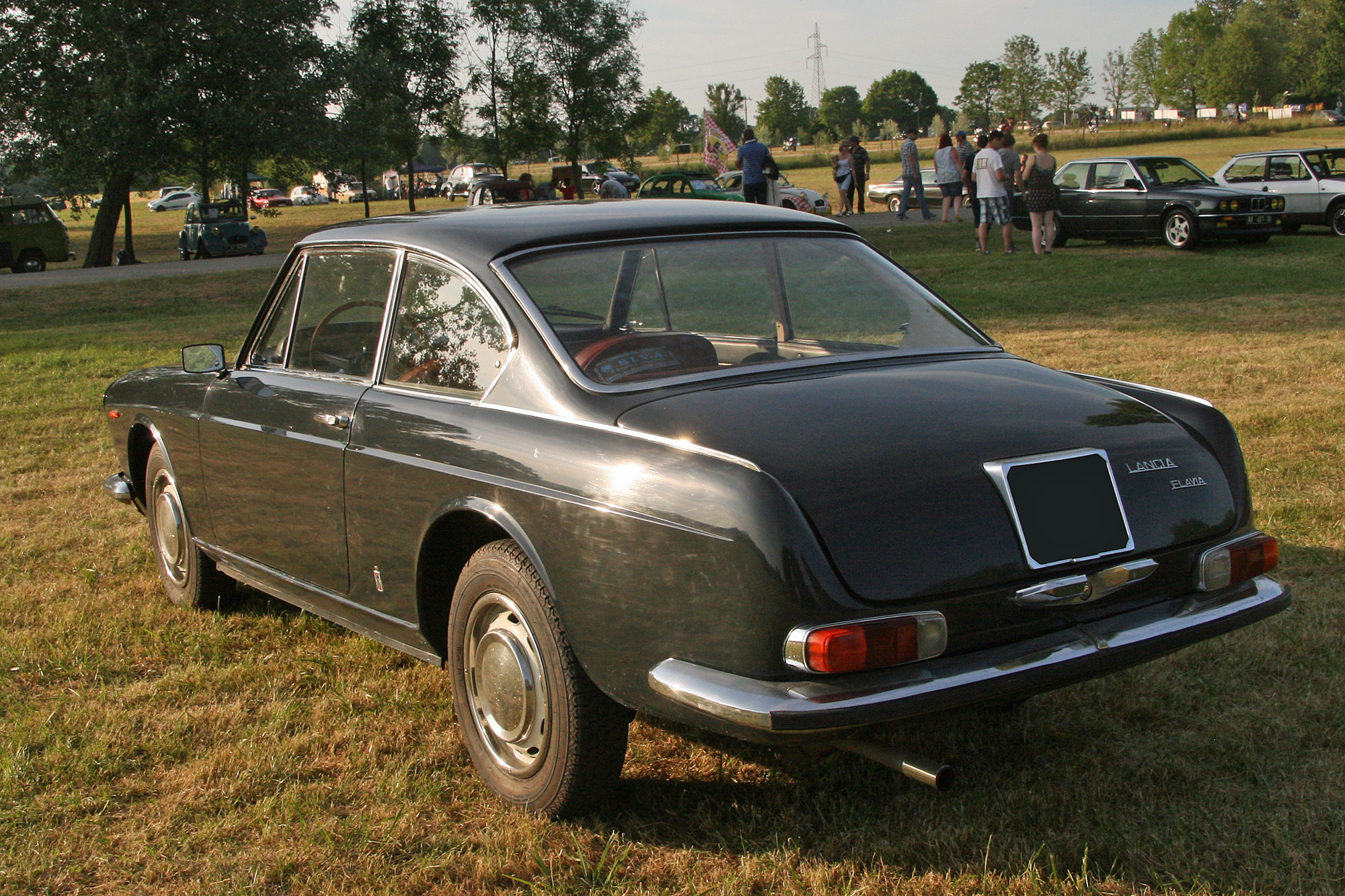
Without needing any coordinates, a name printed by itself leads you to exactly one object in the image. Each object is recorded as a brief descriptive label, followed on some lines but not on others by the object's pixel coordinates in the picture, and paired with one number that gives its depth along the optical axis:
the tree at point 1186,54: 101.94
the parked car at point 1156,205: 18.45
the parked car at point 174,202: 72.12
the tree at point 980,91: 114.50
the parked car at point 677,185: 31.52
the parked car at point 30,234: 29.28
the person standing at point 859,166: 27.48
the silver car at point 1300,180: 19.97
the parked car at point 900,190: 33.72
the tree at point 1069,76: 97.94
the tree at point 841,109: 153.62
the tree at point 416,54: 42.41
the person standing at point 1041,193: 17.27
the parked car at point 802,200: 28.28
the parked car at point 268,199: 62.50
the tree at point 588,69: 44.75
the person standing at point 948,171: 22.47
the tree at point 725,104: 109.38
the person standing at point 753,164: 18.73
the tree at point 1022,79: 98.00
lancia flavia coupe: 2.50
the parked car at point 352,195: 72.38
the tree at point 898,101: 154.50
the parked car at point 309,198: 74.94
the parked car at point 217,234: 31.84
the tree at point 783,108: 132.75
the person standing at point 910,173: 25.16
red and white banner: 34.28
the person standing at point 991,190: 16.67
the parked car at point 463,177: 61.66
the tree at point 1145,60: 117.88
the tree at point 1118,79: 118.06
